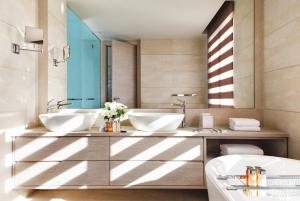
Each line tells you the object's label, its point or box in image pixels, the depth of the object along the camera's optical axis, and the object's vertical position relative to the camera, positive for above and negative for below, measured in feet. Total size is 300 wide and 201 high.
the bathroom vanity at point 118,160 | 6.93 -1.73
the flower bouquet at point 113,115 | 7.25 -0.48
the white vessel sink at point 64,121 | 6.88 -0.62
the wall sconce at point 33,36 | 7.07 +1.84
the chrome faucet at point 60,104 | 8.33 -0.16
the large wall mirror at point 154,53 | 8.22 +1.59
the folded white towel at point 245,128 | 7.34 -0.85
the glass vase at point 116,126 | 7.22 -0.79
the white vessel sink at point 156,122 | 6.91 -0.64
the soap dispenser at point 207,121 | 7.75 -0.68
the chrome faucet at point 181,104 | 8.32 -0.15
